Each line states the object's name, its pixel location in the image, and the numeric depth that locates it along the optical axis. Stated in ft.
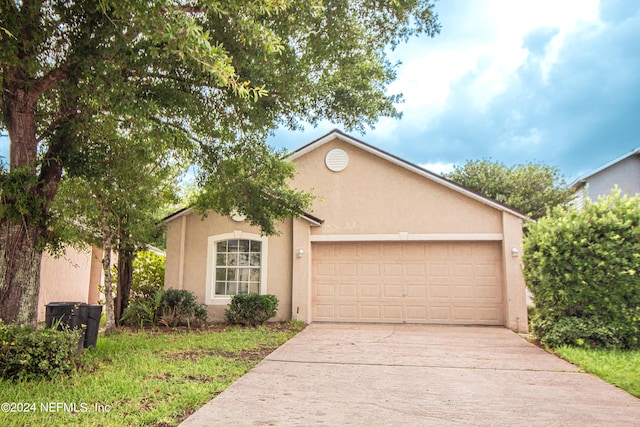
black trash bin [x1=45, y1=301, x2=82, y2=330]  23.09
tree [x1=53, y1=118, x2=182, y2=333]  24.57
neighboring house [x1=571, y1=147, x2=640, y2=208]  64.54
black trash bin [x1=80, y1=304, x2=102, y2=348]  24.20
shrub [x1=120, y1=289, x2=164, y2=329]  35.42
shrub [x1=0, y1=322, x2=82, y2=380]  17.56
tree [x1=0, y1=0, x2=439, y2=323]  17.38
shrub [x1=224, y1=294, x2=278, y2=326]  35.27
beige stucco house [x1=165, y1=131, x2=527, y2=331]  37.47
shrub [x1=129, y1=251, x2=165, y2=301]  42.08
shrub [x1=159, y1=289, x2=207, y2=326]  35.45
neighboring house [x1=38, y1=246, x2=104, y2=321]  38.27
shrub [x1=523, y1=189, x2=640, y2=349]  25.12
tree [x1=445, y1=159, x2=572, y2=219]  64.85
